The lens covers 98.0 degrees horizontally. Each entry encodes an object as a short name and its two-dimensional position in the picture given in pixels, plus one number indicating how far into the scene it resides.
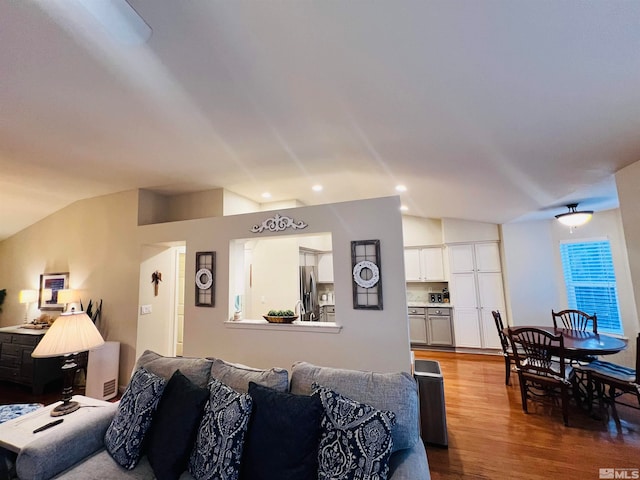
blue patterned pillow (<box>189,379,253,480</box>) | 1.45
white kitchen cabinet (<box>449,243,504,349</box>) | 5.59
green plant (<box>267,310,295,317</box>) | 3.49
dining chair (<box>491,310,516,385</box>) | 4.11
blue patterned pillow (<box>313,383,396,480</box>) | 1.29
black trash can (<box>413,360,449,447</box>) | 2.68
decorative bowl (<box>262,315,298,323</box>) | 3.42
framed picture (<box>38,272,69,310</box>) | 4.80
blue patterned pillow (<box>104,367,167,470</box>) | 1.66
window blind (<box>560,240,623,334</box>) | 4.49
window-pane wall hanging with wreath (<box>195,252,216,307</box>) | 3.90
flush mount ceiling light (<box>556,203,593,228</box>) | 4.04
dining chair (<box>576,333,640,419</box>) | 2.84
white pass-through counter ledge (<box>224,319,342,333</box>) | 3.24
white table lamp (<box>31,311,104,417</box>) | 2.02
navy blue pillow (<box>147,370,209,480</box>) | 1.57
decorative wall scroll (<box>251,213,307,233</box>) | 3.55
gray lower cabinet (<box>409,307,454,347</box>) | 5.86
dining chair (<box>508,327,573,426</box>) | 3.08
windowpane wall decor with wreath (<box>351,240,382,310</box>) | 3.11
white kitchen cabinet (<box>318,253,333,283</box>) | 6.84
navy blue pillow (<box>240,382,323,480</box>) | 1.39
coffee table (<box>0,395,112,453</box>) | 1.70
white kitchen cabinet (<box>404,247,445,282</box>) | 6.27
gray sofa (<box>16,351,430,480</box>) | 1.49
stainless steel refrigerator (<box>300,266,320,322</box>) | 5.43
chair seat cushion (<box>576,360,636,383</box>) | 2.98
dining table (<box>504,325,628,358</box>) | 3.04
